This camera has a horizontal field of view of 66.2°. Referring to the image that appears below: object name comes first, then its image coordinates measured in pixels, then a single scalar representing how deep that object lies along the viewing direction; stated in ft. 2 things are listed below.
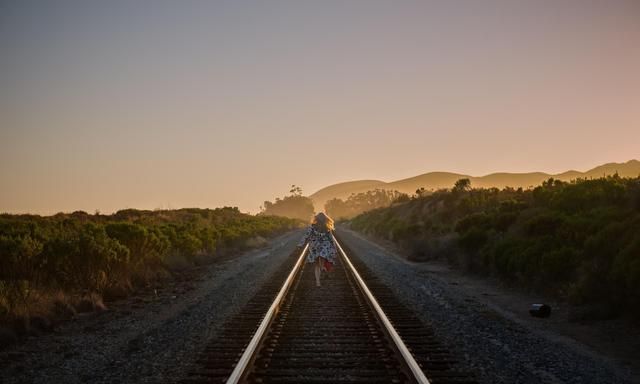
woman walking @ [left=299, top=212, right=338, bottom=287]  44.88
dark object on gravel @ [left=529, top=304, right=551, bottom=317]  33.17
